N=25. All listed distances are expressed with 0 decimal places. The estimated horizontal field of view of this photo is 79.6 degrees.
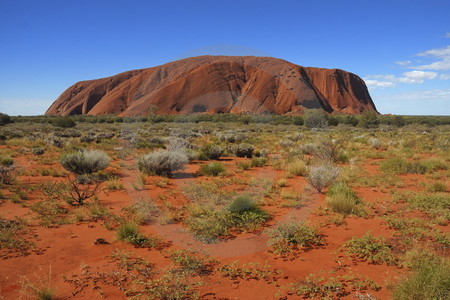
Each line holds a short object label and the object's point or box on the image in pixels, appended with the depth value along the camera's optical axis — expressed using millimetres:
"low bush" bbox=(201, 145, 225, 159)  14234
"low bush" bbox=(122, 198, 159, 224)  6150
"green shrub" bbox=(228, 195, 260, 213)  6574
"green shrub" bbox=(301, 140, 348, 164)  13007
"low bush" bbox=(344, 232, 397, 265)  4356
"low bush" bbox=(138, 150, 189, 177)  10438
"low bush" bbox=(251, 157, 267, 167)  12673
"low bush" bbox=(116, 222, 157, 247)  5080
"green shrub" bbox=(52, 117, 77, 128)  37312
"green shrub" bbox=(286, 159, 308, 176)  10930
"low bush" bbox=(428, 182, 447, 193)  8297
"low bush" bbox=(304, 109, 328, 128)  36753
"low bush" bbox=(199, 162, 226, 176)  10784
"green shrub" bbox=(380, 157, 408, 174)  11226
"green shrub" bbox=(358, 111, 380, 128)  42438
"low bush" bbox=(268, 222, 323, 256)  4992
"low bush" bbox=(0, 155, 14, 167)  11205
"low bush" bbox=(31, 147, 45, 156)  14109
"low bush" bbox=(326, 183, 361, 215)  6660
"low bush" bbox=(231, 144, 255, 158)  15065
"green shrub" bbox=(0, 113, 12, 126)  37619
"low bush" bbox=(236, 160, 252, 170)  11930
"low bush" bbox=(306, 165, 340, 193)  8414
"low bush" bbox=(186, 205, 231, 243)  5477
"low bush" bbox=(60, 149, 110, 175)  10148
